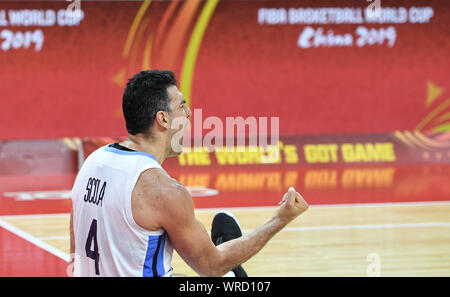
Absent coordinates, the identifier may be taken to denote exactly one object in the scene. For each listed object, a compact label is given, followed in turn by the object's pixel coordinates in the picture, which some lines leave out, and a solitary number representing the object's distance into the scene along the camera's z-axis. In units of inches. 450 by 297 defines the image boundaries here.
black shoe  245.3
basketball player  169.6
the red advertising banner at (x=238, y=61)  856.9
